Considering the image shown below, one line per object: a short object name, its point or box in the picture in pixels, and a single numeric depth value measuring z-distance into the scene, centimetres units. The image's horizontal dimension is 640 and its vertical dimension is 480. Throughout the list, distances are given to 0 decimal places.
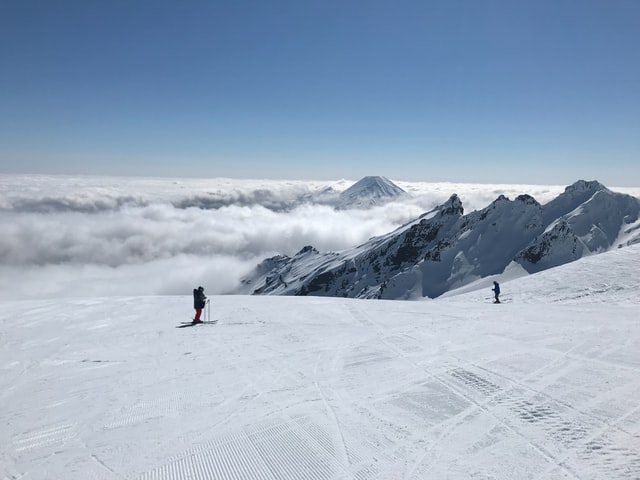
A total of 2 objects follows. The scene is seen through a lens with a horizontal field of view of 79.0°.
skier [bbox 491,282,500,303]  2400
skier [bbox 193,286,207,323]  1612
